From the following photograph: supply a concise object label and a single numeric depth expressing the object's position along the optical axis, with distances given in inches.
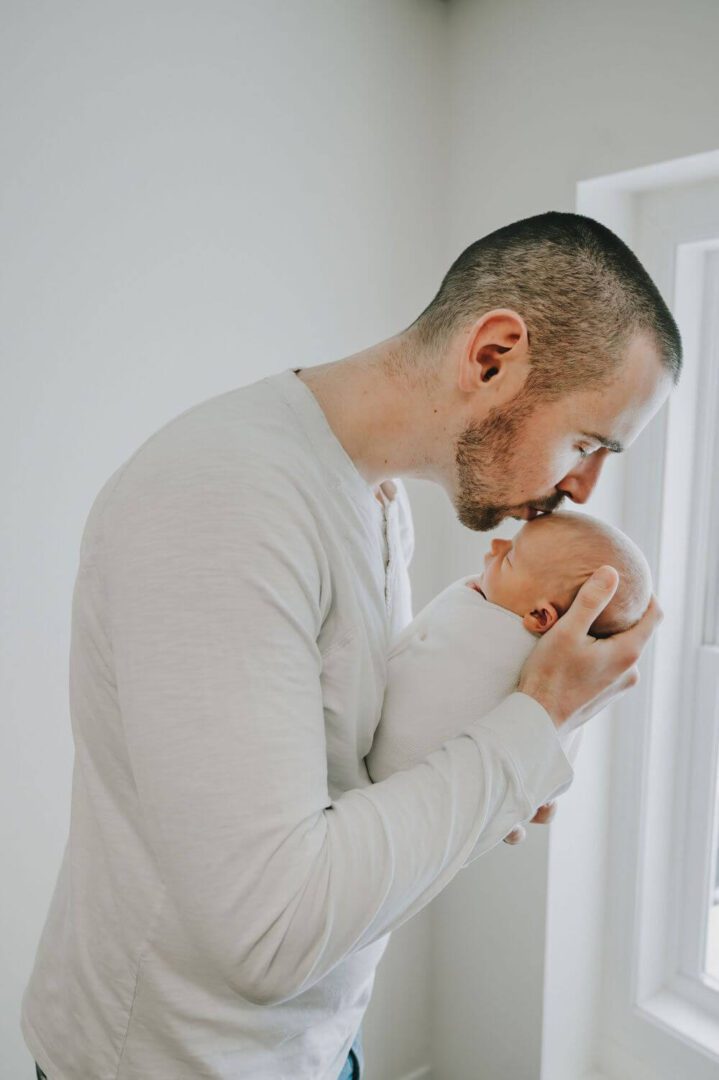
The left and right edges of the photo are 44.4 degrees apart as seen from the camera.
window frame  67.8
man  27.3
